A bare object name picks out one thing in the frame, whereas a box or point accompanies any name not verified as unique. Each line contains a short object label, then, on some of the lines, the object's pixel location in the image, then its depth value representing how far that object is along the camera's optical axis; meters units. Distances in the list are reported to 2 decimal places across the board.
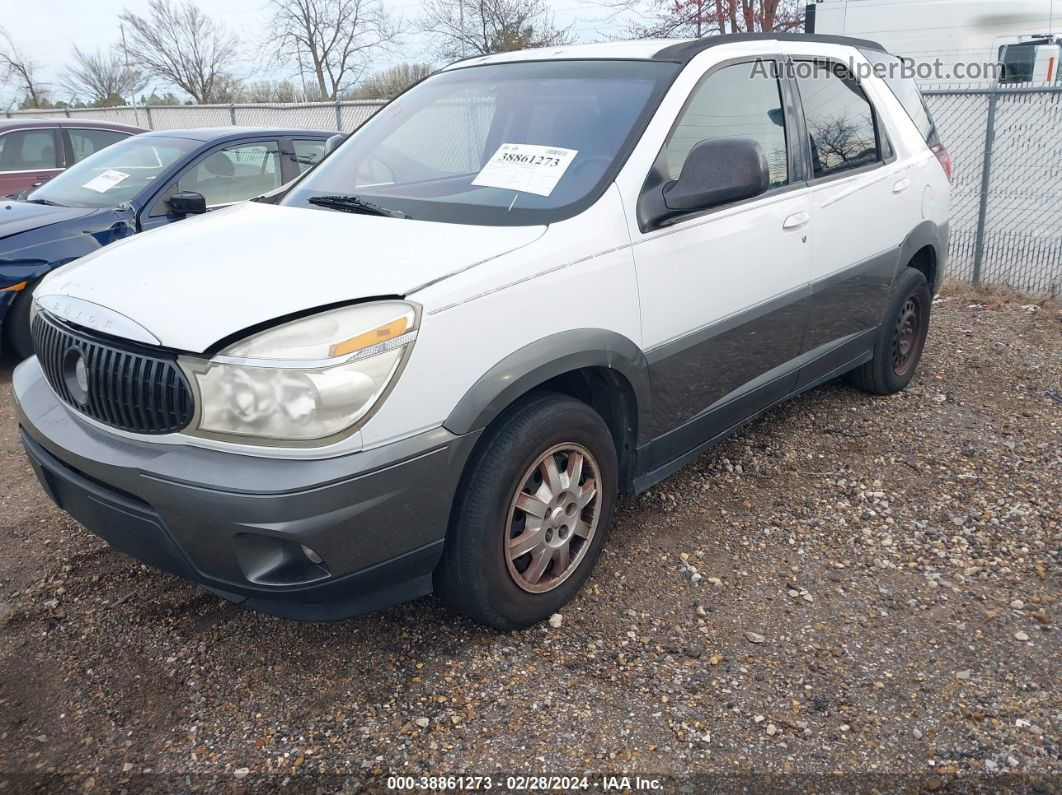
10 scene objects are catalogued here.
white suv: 2.21
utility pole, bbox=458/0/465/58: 26.28
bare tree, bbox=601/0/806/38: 17.84
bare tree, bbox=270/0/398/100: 33.81
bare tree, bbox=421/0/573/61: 25.50
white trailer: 10.77
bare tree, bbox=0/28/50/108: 39.31
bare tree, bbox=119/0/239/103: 40.91
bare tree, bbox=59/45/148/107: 42.12
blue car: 5.50
